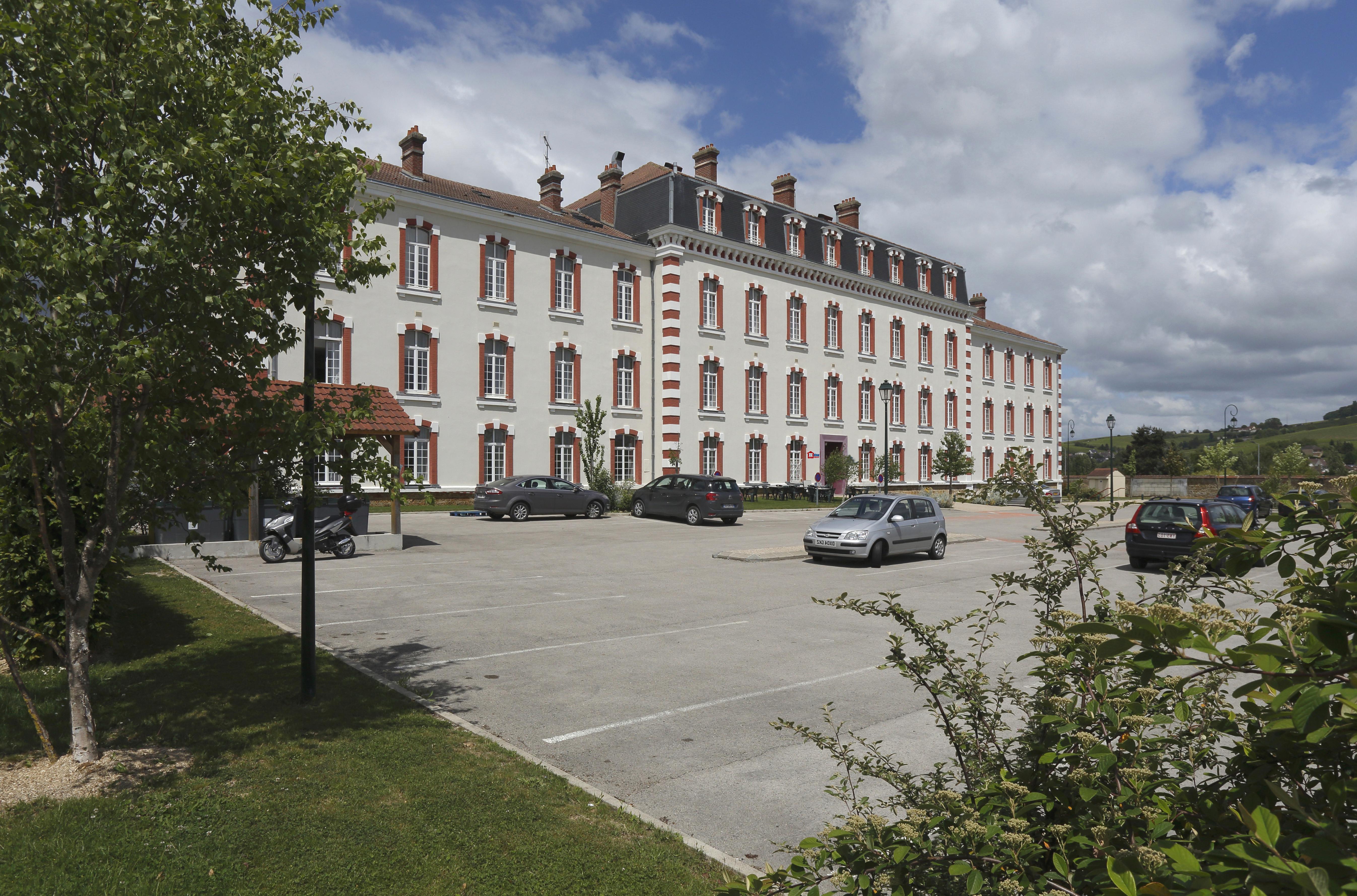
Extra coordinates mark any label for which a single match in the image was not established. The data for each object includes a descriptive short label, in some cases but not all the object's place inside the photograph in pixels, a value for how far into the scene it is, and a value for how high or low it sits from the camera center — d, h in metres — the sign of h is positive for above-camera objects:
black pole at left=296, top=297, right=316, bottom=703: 6.45 -0.52
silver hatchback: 18.22 -1.36
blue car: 35.97 -1.31
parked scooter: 16.45 -1.30
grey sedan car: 28.33 -0.86
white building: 32.59 +6.83
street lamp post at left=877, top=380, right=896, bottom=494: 35.94 +2.58
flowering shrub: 1.48 -0.72
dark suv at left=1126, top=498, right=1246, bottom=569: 17.48 -1.28
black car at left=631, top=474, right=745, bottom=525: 30.22 -1.01
